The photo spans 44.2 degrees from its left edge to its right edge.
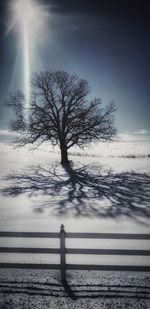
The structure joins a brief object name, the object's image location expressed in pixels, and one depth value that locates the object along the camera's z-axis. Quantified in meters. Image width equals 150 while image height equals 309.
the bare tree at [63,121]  19.42
